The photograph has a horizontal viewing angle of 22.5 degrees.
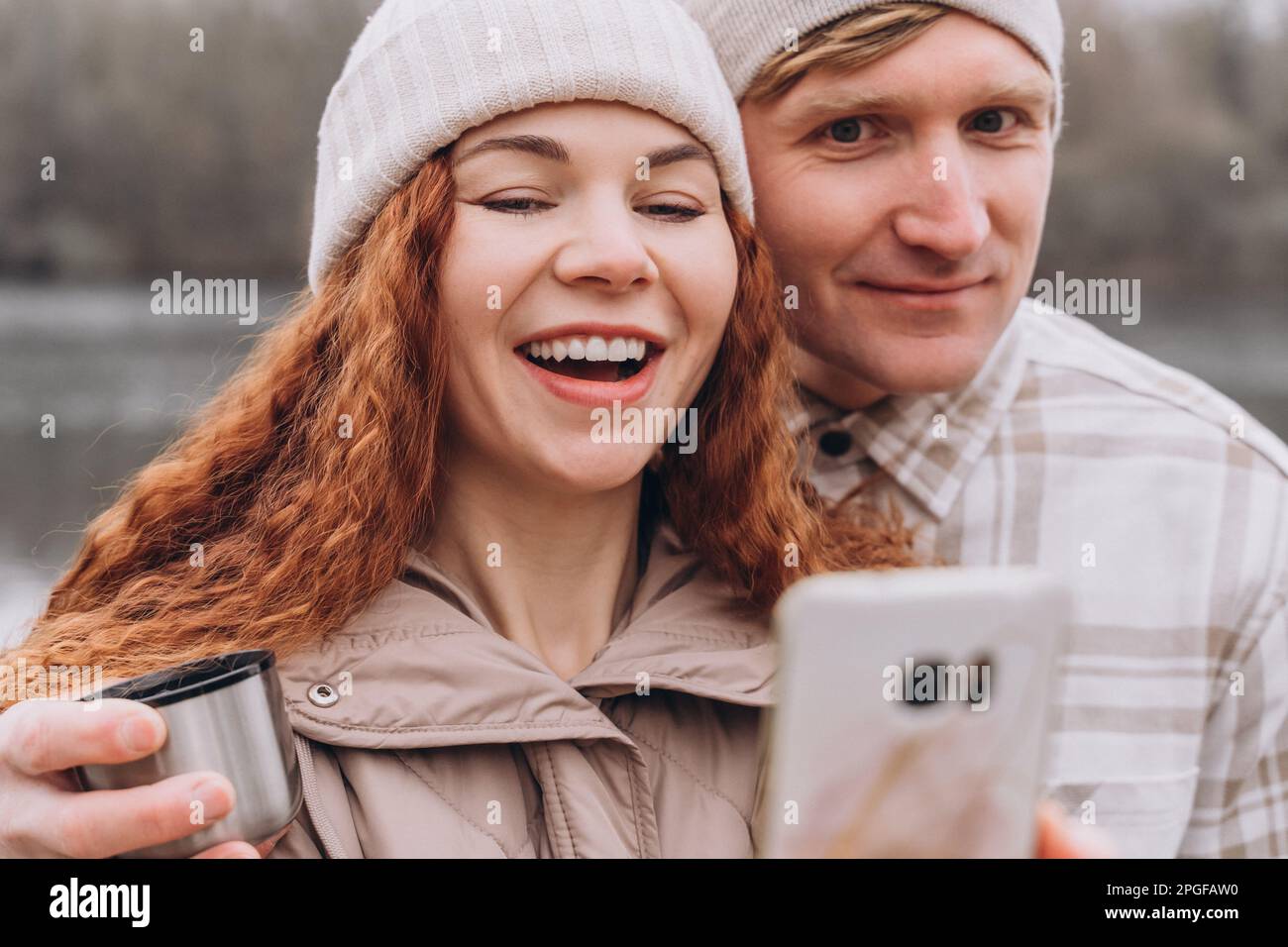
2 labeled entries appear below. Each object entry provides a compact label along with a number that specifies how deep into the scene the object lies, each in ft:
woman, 3.67
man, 4.02
